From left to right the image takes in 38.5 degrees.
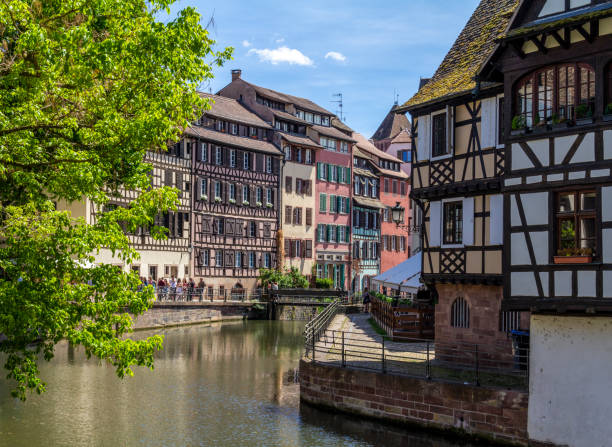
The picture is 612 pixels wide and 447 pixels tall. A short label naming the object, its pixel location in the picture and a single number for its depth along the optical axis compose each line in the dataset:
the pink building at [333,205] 65.75
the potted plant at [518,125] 16.84
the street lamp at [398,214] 34.53
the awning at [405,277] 27.78
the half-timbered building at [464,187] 21.72
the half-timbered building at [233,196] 54.22
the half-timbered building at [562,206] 15.48
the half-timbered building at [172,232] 49.56
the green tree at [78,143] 11.20
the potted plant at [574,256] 15.55
